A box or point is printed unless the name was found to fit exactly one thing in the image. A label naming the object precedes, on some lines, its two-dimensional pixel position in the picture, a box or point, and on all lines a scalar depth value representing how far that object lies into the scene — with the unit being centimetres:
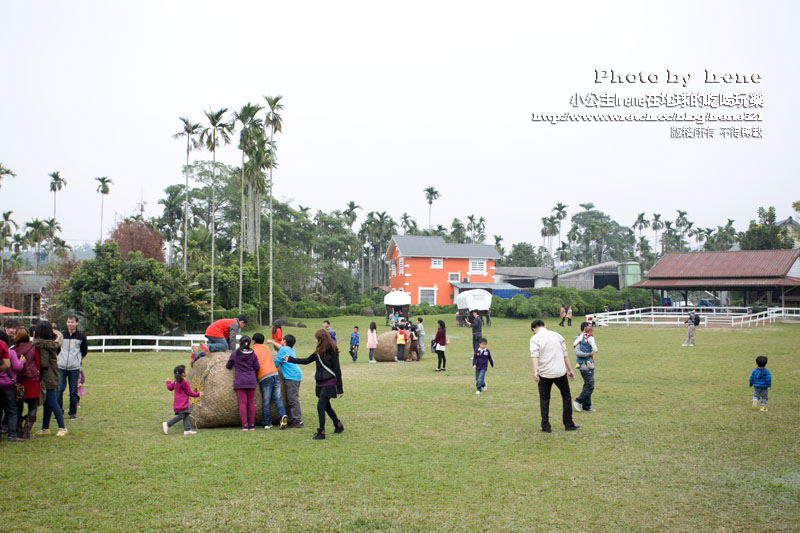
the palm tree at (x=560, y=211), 10412
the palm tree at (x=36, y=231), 8250
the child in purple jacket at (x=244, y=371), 991
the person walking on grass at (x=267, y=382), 1020
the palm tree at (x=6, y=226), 7529
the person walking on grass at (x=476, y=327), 2054
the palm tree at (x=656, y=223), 11406
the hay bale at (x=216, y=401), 1027
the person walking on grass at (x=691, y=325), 2609
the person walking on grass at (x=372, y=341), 2245
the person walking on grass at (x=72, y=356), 1068
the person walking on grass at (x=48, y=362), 956
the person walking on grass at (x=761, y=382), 1140
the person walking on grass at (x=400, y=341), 2250
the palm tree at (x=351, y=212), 9384
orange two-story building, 6400
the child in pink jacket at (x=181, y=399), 994
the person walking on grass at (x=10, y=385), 887
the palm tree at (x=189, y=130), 3834
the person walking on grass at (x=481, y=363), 1398
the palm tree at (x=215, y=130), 3684
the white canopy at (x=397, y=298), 4538
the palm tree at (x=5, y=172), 5838
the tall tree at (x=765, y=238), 5997
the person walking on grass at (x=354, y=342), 2312
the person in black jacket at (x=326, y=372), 966
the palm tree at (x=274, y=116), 4062
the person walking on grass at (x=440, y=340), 1853
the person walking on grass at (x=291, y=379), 1039
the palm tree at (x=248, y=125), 4069
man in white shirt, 984
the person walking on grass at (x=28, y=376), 932
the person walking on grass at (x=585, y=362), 1172
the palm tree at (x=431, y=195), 10638
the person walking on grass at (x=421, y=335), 2369
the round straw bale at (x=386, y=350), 2298
